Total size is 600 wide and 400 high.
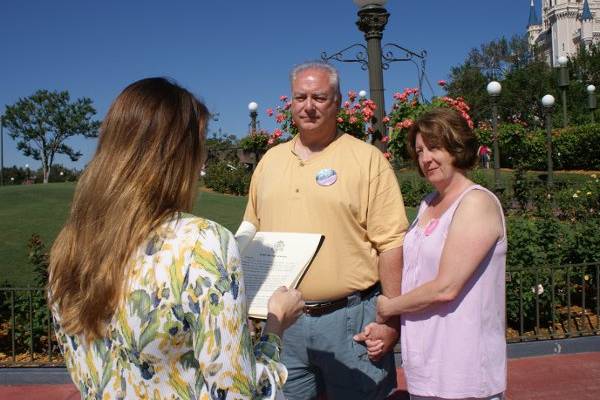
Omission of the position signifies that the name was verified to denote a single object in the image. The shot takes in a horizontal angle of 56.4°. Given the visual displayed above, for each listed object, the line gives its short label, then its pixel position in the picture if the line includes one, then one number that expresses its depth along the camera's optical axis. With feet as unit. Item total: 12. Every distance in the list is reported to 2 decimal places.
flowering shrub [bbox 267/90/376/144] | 20.30
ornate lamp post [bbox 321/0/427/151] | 16.25
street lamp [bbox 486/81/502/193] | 42.08
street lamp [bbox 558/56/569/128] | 54.85
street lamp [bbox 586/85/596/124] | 76.02
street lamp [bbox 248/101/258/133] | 45.98
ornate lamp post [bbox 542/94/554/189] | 46.54
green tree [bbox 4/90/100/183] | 194.59
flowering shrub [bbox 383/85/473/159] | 21.48
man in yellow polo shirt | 7.58
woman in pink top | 6.38
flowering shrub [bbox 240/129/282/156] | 43.01
